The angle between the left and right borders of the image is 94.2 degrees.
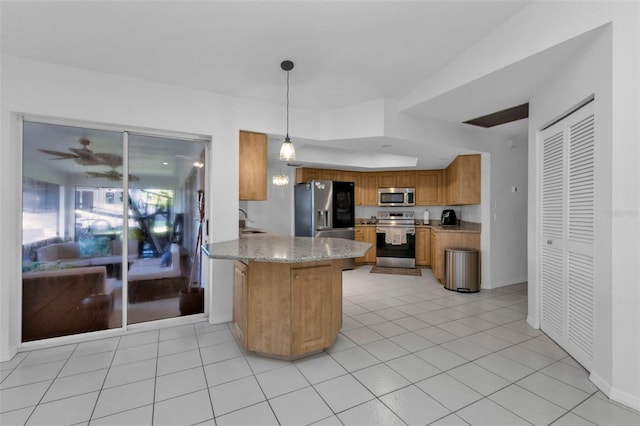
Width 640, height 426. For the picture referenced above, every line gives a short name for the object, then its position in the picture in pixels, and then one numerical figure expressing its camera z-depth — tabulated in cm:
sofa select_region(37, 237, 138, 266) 285
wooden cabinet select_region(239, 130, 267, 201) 357
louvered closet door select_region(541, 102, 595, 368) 227
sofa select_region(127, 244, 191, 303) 324
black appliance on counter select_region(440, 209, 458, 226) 603
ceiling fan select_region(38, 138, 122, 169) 291
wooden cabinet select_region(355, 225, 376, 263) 666
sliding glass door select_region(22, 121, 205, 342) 281
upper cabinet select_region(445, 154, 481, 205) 489
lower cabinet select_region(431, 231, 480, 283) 490
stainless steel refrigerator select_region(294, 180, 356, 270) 589
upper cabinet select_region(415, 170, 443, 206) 652
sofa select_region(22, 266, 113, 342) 279
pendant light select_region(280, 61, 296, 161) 273
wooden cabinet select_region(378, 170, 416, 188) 673
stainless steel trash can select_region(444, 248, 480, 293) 456
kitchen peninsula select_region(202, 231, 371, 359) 240
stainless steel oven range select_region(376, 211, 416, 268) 631
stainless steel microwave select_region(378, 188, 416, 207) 670
